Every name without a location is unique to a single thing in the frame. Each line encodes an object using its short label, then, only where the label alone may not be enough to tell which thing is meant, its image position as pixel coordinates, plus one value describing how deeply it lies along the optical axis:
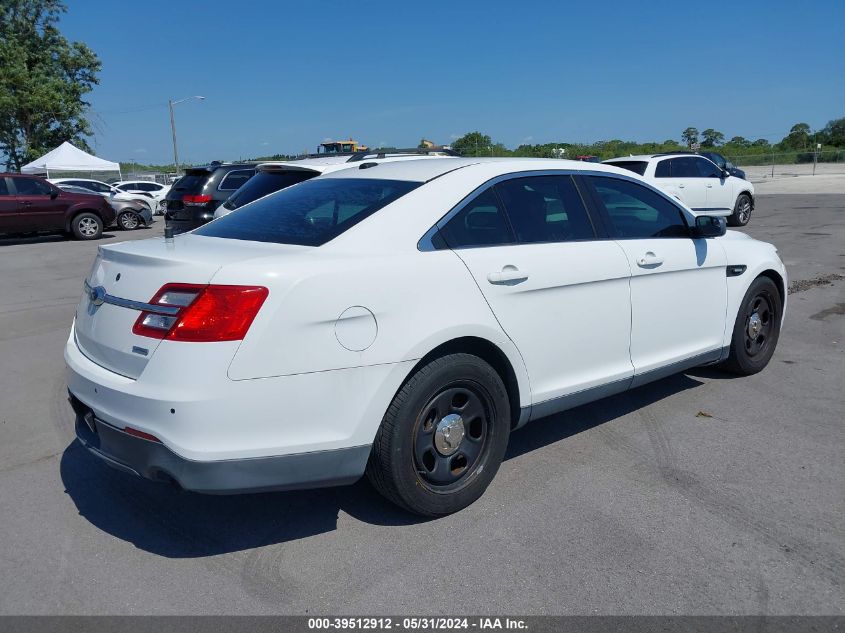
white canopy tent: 29.56
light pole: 47.98
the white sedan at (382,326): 2.88
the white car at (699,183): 15.48
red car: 16.88
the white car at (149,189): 26.47
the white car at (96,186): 22.64
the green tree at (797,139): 68.81
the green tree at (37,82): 41.31
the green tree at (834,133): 67.24
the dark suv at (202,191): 12.03
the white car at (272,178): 8.22
